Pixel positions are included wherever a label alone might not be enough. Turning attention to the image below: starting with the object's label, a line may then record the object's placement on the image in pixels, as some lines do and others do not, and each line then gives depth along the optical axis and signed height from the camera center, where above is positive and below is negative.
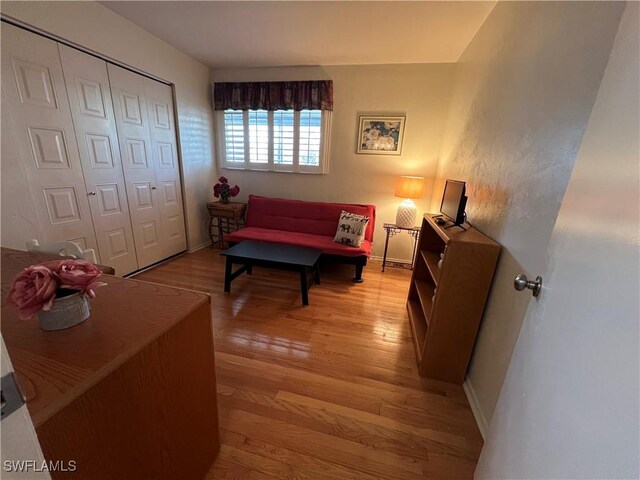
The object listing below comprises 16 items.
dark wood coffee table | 2.36 -0.87
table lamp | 3.03 -0.28
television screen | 1.78 -0.19
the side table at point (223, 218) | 3.66 -0.82
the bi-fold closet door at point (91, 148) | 1.86 +0.02
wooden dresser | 0.57 -0.57
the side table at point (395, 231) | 3.19 -0.76
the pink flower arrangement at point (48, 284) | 0.64 -0.34
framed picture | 3.24 +0.44
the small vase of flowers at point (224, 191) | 3.76 -0.44
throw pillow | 2.99 -0.70
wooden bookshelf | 1.45 -0.73
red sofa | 2.92 -0.80
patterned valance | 3.29 +0.87
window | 3.49 +0.32
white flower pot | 0.72 -0.46
